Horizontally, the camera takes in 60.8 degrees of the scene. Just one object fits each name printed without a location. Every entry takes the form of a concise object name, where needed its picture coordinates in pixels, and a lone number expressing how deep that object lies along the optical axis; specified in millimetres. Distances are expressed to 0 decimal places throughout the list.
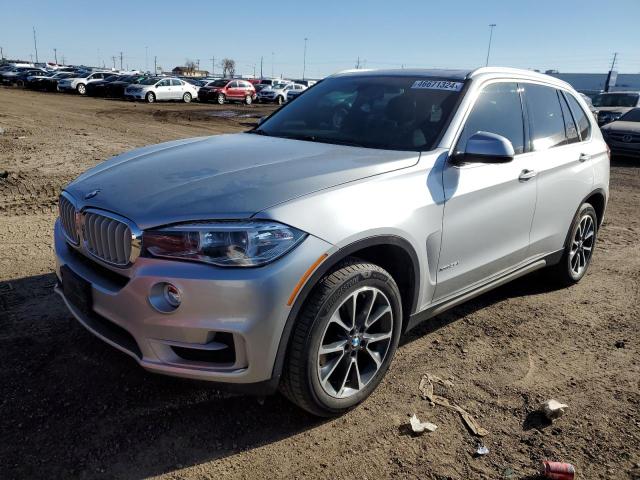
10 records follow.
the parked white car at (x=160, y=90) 31484
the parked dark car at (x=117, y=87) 33438
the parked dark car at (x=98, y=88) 33906
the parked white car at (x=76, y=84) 34969
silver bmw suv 2434
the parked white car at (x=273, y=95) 36969
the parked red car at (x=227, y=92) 33906
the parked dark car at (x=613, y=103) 20320
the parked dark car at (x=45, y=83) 36094
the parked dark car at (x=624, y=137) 14062
